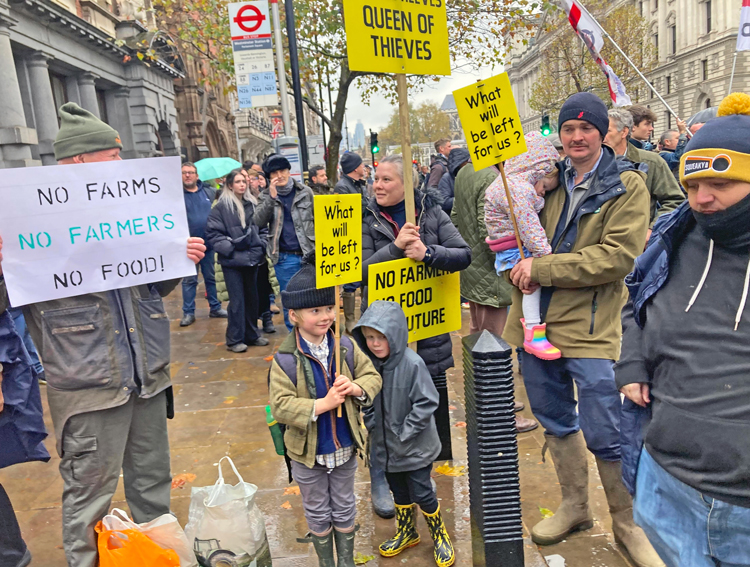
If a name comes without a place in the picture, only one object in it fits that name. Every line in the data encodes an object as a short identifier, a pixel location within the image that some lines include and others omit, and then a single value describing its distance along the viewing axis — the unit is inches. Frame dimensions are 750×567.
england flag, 238.7
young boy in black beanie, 112.1
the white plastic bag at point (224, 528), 109.1
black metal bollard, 106.7
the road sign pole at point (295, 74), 406.0
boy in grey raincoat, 122.4
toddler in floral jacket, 124.5
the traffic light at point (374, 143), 893.8
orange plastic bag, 107.3
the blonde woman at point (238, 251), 290.8
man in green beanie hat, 110.7
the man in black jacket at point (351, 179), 290.2
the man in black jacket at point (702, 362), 69.5
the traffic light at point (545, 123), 695.5
